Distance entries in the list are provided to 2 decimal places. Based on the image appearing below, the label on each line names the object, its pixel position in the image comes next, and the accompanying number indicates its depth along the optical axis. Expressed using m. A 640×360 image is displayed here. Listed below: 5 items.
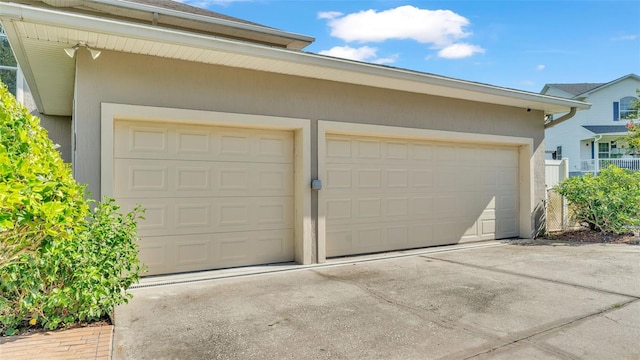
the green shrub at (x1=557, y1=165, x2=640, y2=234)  8.26
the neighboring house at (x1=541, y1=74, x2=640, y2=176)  21.58
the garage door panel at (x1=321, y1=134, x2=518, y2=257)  6.48
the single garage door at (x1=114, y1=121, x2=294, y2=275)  5.03
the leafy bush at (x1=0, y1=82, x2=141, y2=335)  2.65
